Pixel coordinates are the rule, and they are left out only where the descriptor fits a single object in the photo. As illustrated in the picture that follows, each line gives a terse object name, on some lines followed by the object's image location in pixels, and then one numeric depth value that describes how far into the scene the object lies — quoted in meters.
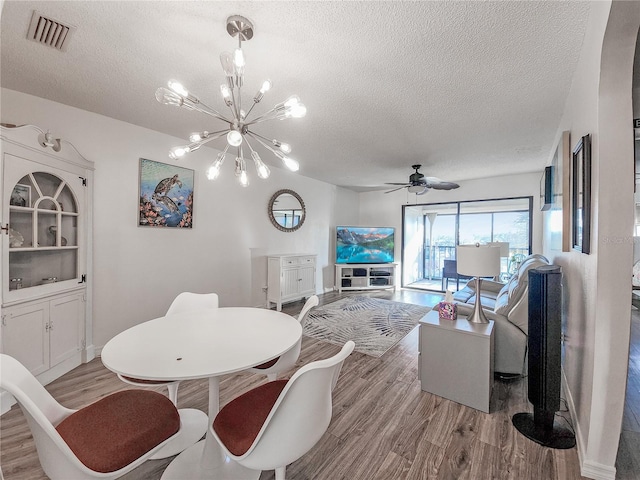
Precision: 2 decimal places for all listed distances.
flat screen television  6.09
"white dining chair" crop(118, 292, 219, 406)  2.09
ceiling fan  4.09
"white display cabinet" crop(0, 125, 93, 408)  1.91
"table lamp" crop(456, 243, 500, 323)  1.96
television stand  6.06
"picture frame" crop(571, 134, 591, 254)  1.40
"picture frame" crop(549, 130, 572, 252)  1.93
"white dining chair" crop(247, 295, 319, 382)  1.67
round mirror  4.66
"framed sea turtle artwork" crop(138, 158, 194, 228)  2.99
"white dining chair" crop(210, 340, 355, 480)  0.95
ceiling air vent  1.53
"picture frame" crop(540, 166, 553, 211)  2.93
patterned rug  3.18
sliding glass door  5.40
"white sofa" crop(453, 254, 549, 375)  2.19
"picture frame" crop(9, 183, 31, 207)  1.97
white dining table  1.09
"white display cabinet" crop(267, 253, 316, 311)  4.32
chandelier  1.28
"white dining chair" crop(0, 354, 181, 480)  0.86
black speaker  1.62
